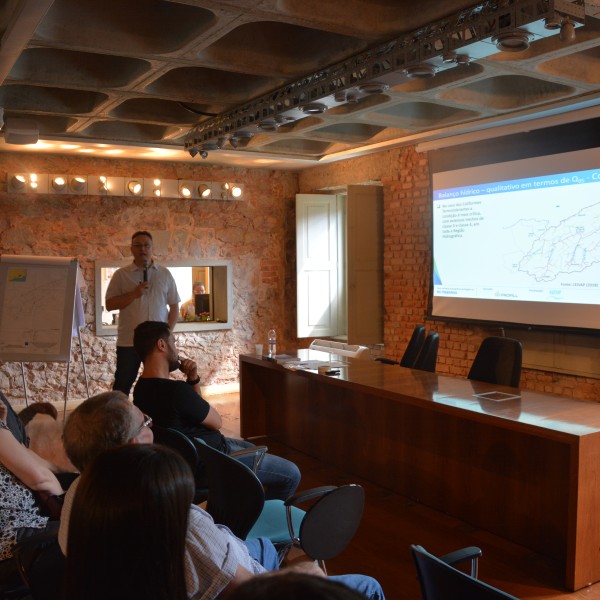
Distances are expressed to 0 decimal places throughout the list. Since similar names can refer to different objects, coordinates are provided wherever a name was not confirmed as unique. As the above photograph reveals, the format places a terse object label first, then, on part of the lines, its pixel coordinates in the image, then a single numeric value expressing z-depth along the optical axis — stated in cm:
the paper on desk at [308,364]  516
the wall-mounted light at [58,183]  762
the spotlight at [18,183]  741
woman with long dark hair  124
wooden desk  322
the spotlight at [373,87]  451
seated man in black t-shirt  341
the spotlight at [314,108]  511
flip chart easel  602
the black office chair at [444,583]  146
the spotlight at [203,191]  848
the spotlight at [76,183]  775
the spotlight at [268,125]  564
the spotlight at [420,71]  412
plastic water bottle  585
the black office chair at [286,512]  263
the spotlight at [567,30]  334
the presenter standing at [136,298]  593
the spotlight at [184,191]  837
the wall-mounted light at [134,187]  805
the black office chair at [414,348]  603
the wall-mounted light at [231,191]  866
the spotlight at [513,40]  350
